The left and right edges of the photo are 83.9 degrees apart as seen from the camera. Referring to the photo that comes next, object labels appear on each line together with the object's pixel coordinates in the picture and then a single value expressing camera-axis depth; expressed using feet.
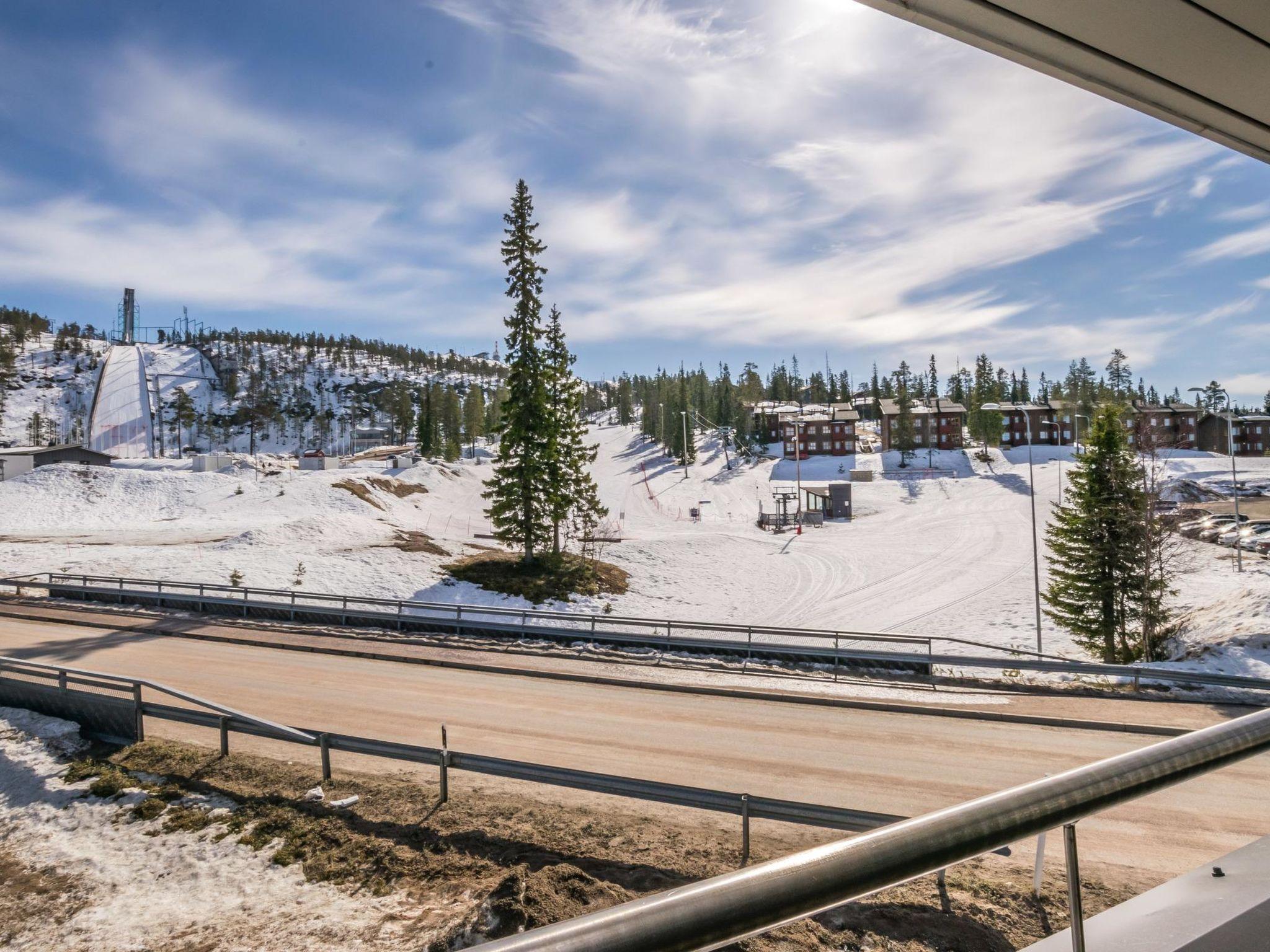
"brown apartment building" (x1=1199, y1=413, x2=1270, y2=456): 349.41
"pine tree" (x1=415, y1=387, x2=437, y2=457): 331.36
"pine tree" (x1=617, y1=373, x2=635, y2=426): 632.79
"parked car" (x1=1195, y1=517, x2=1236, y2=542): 161.38
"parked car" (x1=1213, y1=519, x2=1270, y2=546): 153.58
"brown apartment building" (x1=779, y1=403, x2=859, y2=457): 375.25
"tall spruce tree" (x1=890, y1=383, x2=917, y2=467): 351.87
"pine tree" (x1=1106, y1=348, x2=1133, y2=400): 554.46
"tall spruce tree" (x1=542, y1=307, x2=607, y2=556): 120.16
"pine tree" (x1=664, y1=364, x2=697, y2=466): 363.56
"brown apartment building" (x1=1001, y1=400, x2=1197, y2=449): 350.02
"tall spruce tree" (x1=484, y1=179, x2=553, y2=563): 118.73
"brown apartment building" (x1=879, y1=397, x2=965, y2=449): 369.71
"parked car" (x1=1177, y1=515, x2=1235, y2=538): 165.48
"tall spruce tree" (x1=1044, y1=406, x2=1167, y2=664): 85.10
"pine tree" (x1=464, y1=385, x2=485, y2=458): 426.51
